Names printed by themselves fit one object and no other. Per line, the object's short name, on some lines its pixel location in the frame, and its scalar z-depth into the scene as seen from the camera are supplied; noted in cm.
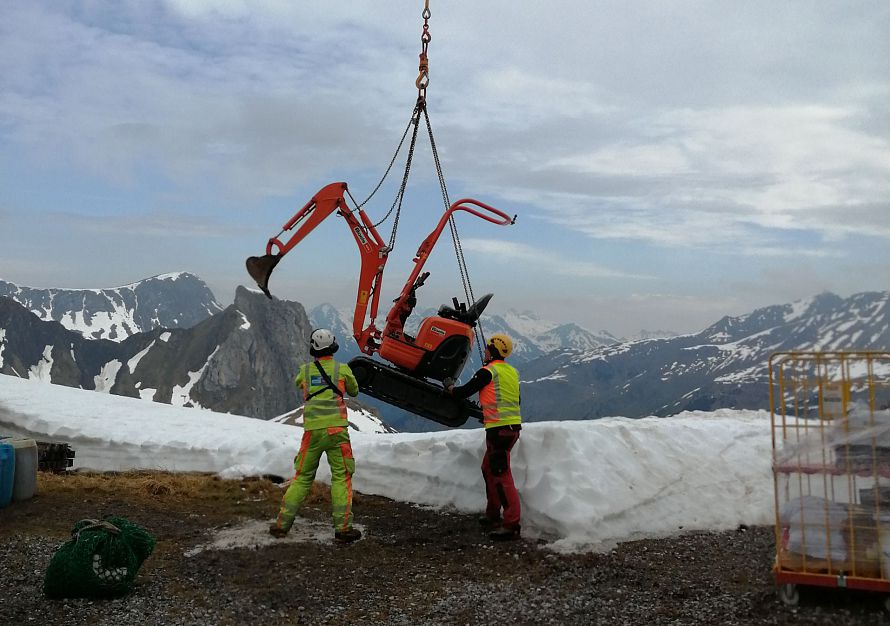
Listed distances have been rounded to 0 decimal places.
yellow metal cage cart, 620
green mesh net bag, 700
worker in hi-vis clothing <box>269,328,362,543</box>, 927
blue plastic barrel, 1030
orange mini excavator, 1216
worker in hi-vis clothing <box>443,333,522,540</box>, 922
